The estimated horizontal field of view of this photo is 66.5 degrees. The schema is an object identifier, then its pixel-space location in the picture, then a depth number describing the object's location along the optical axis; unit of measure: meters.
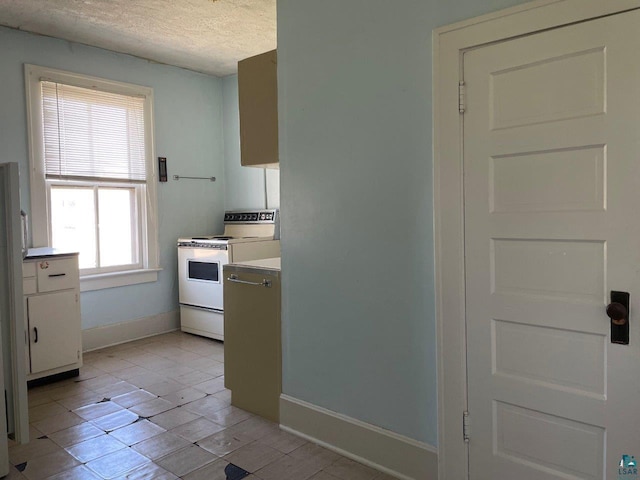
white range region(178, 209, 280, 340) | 4.56
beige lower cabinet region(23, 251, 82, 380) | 3.48
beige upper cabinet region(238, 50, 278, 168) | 2.88
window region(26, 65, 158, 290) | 4.05
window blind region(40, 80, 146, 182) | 4.12
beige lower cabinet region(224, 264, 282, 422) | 2.87
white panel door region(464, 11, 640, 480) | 1.65
